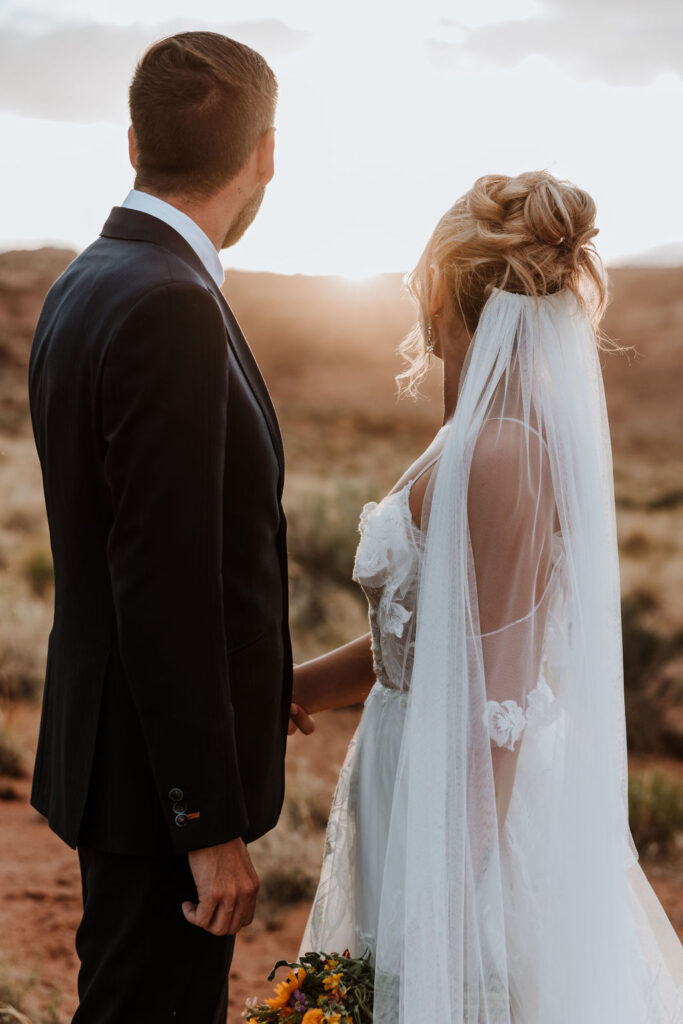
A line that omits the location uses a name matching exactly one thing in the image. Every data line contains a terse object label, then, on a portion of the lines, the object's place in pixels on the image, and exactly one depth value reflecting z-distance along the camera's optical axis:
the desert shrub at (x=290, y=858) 4.40
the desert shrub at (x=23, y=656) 6.62
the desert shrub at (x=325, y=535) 8.94
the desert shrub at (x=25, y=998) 3.14
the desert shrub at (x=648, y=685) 6.61
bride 1.78
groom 1.54
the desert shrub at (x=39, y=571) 8.61
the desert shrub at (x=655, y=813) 5.00
